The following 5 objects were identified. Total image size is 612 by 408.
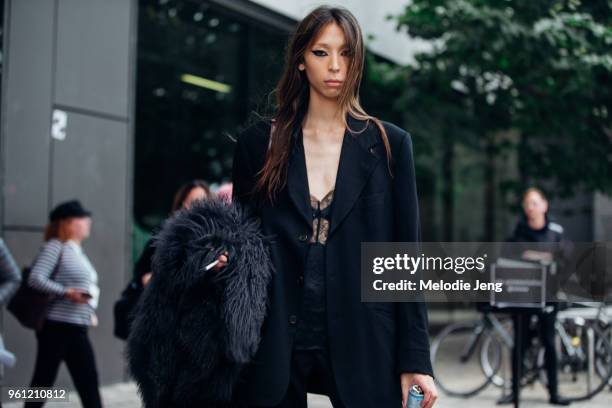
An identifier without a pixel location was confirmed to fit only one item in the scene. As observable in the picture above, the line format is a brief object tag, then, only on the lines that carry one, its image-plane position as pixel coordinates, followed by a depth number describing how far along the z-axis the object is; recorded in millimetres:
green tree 9922
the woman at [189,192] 6371
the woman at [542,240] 8531
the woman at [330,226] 2633
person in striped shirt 6223
